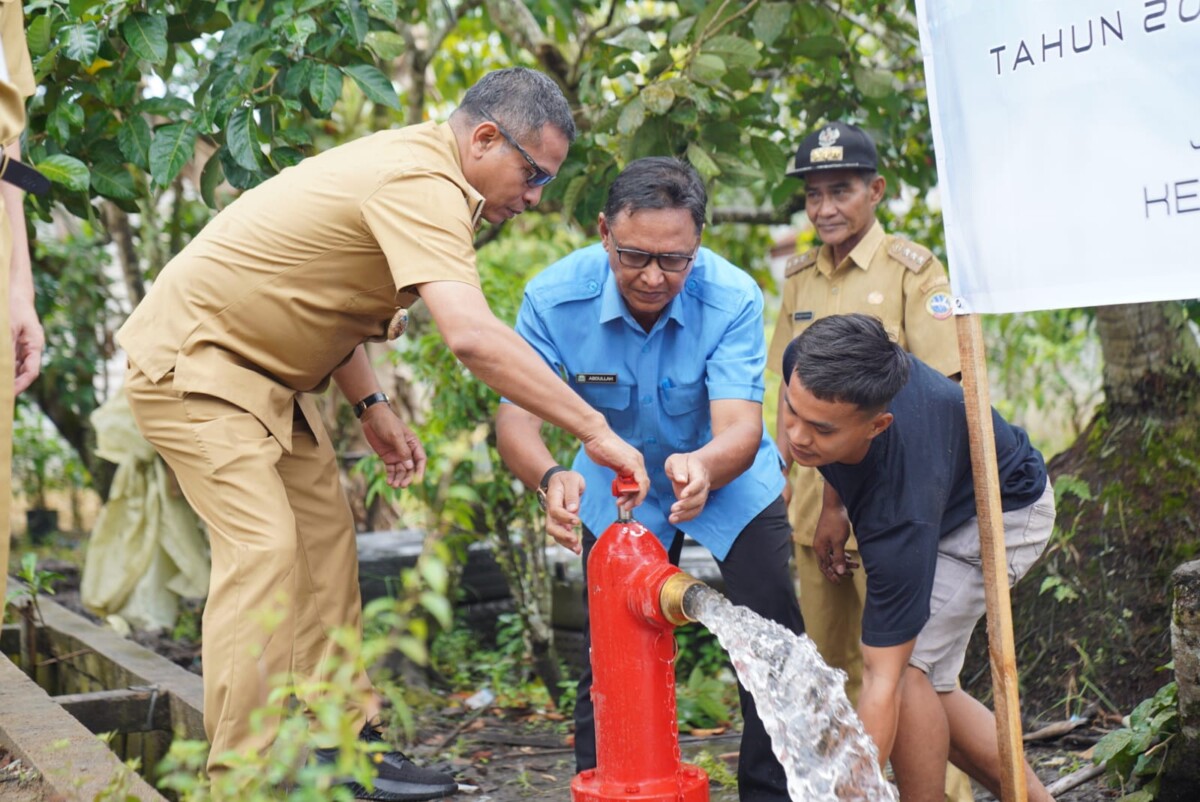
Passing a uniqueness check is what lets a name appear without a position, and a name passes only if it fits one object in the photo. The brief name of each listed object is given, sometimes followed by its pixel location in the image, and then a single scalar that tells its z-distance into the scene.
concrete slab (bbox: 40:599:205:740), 3.72
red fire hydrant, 2.47
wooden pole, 2.66
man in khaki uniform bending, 2.63
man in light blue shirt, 3.09
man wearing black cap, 3.78
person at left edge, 2.29
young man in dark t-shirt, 2.68
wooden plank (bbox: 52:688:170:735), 3.71
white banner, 2.35
